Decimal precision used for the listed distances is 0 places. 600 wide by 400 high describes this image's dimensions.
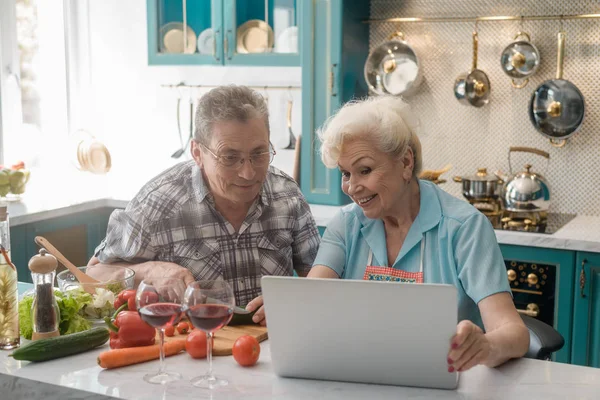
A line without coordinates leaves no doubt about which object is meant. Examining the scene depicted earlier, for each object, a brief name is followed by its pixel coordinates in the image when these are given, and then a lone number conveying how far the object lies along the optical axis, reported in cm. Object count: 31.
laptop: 139
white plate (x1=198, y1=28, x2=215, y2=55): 396
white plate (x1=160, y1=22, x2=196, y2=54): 401
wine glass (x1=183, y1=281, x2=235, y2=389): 146
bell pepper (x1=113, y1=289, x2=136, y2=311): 184
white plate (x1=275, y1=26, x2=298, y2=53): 370
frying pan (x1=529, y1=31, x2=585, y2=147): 336
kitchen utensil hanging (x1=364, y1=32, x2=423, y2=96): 365
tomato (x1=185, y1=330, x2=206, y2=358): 163
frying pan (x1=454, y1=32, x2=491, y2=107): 357
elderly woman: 190
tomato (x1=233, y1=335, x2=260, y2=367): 159
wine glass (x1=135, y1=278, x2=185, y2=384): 148
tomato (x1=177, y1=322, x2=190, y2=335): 178
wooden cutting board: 168
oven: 298
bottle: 166
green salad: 175
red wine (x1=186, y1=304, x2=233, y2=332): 145
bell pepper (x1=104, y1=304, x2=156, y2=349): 167
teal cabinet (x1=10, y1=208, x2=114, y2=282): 352
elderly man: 219
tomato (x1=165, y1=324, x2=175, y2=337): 177
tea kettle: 330
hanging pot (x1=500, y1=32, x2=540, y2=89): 344
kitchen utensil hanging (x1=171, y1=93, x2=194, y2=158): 428
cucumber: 158
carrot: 156
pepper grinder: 166
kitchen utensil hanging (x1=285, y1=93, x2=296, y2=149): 392
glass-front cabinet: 372
